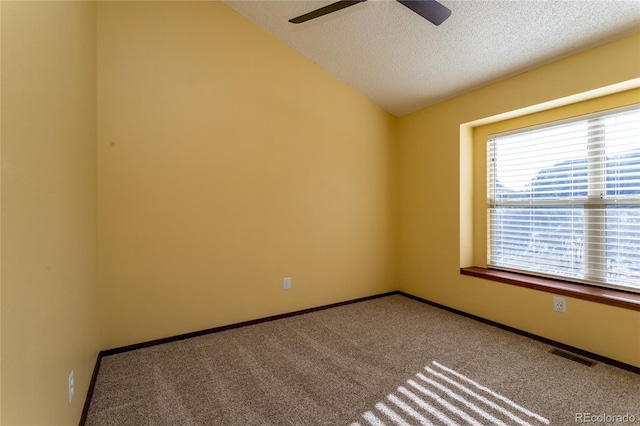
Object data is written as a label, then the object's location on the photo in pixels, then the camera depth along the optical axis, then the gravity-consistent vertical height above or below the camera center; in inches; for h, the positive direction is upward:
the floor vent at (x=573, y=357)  87.3 -45.5
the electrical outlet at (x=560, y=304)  96.9 -31.5
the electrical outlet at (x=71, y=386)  55.7 -33.1
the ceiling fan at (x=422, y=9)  67.7 +47.7
